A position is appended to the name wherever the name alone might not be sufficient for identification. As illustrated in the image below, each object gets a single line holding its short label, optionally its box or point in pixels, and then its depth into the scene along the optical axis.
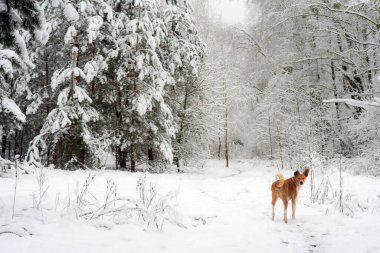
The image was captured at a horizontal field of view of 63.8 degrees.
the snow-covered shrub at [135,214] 4.40
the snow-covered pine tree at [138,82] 15.03
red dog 5.58
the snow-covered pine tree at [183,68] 18.06
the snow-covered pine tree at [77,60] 12.98
